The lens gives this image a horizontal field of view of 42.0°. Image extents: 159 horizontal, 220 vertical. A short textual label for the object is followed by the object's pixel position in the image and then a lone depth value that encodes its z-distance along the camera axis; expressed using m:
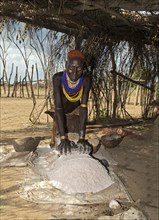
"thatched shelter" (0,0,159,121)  2.74
